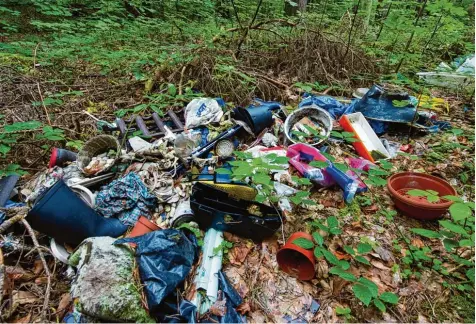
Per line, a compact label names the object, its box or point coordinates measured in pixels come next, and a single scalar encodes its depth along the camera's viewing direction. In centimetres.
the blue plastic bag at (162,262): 158
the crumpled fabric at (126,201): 224
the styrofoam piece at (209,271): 168
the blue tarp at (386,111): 324
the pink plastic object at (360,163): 266
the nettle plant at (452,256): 145
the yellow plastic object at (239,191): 215
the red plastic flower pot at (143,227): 201
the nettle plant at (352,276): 145
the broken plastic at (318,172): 241
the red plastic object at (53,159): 267
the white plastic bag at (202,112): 329
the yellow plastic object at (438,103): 369
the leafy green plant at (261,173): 169
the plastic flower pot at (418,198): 212
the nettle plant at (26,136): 226
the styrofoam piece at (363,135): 298
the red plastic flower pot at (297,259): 182
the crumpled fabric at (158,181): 241
